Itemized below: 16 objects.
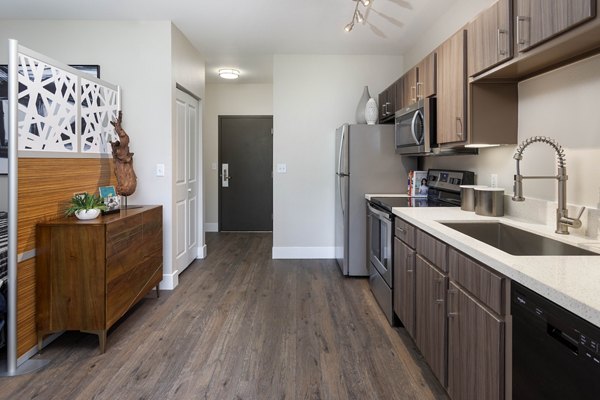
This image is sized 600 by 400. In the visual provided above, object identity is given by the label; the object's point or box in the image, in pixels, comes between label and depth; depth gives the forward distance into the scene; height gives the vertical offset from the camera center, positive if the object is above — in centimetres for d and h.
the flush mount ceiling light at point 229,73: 521 +164
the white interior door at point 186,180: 374 +8
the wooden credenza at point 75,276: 219 -53
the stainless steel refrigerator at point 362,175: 369 +12
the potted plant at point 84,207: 233 -12
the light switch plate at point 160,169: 339 +16
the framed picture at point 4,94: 308 +82
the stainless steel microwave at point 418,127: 268 +47
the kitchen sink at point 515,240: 153 -25
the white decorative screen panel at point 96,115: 267 +56
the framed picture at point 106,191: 263 -3
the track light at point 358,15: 263 +135
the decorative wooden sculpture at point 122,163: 286 +19
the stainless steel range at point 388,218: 269 -25
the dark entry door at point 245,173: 629 +24
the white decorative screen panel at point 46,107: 209 +50
